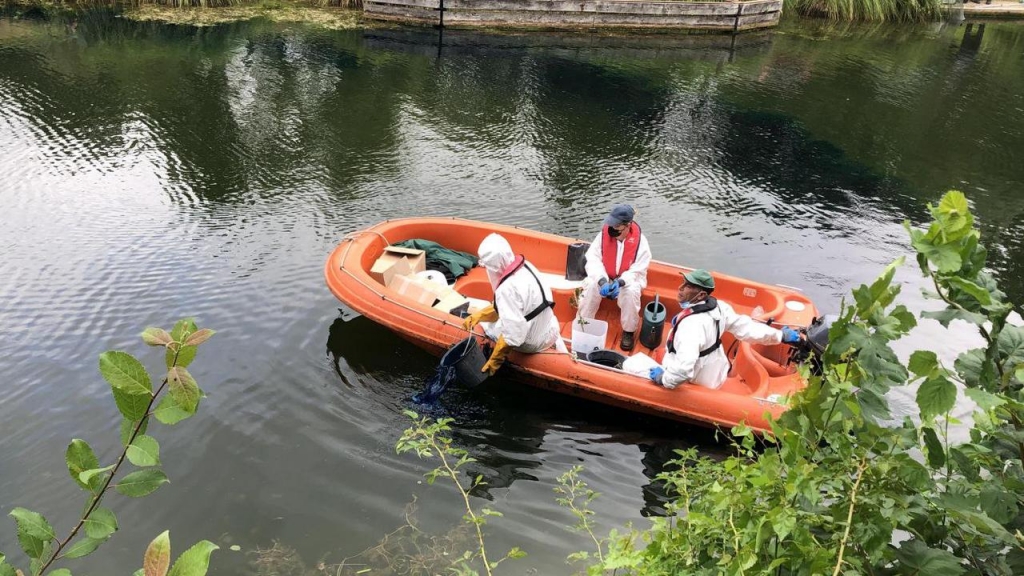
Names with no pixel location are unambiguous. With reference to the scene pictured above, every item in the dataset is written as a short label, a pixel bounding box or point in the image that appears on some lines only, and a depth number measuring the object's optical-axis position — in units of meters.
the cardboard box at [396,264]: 7.61
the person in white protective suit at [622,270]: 7.05
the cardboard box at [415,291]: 7.42
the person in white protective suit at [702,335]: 5.71
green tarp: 8.16
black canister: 7.08
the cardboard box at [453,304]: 7.35
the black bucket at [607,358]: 6.89
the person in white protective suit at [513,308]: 6.22
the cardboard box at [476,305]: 7.40
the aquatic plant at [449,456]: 3.33
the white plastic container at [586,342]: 7.10
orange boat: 6.08
